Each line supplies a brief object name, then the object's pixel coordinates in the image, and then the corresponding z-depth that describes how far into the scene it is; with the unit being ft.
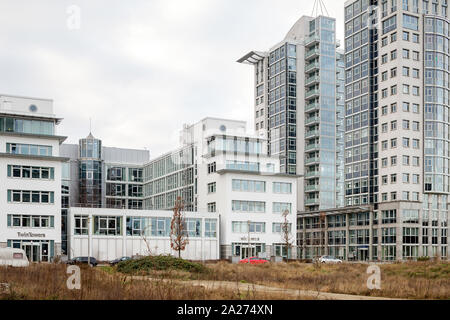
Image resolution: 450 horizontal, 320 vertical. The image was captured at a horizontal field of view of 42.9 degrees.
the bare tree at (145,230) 229.62
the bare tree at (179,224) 204.81
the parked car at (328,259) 220.64
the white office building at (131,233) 219.00
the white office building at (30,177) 201.05
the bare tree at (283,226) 244.83
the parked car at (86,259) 183.66
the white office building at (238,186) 244.63
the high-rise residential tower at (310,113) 351.46
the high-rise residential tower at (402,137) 271.08
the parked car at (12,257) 105.19
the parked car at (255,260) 195.74
